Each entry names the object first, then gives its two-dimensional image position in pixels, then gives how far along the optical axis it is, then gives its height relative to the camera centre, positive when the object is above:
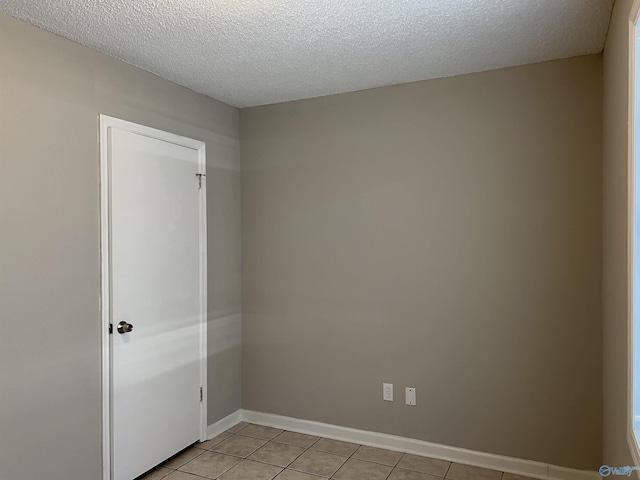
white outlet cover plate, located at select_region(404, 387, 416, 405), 3.23 -1.07
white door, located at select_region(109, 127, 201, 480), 2.75 -0.38
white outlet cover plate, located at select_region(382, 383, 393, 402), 3.30 -1.07
